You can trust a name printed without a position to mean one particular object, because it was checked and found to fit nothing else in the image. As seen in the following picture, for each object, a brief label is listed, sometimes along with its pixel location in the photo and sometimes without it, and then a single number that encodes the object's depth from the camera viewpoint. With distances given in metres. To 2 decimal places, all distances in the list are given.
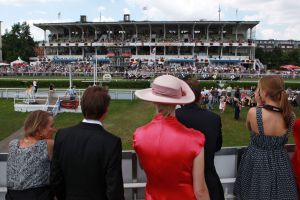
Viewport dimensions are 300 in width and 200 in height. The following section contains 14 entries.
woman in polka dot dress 2.22
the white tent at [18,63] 34.80
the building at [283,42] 101.86
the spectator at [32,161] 2.12
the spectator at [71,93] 13.80
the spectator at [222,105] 12.99
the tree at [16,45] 51.32
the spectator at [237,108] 11.46
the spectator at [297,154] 2.42
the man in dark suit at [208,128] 2.17
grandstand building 43.96
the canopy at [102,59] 43.60
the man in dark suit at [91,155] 1.90
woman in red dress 1.78
